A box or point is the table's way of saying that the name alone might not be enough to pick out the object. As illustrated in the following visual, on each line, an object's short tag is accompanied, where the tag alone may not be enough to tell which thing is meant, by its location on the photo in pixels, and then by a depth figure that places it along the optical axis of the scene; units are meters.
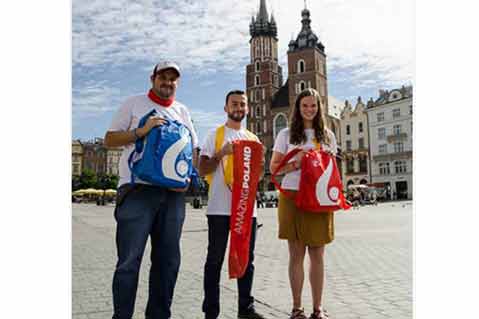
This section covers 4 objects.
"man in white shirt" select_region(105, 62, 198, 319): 2.06
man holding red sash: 2.40
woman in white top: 2.46
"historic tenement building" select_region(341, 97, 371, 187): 31.75
